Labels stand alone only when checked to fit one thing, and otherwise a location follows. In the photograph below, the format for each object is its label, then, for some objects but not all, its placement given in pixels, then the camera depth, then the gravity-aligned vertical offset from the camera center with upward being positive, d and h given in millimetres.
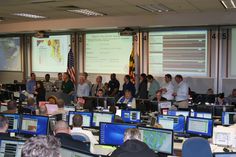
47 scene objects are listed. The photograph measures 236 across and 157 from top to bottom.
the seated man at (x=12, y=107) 7800 -759
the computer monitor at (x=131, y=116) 7781 -934
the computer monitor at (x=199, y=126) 6530 -976
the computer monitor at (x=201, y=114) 7398 -857
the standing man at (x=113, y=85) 12471 -495
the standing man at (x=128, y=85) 11843 -447
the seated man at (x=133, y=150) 4008 -848
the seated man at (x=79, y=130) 6006 -949
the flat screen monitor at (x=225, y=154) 3689 -817
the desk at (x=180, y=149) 5855 -1225
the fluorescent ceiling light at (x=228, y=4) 9273 +1733
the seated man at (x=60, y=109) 8457 -890
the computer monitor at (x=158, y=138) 5426 -988
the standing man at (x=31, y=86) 12698 -521
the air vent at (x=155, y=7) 9922 +1739
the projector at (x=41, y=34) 14219 +1375
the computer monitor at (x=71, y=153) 3032 -682
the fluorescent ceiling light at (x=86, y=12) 10836 +1760
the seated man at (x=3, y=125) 4605 -662
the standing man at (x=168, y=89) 11030 -529
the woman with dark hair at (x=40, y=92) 11789 -671
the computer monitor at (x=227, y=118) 7453 -924
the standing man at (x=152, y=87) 11586 -495
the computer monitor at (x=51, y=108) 8727 -864
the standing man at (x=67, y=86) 12164 -496
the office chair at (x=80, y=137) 5887 -1031
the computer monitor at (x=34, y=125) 6547 -947
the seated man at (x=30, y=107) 8422 -844
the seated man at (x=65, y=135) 4575 -821
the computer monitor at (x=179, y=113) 7567 -843
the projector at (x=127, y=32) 12586 +1297
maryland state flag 13327 +136
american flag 14448 +181
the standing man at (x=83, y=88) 11781 -542
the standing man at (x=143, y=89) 11930 -572
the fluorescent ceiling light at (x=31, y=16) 11789 +1780
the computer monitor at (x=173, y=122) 6867 -935
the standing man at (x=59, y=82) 13962 -427
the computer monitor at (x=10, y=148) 3649 -751
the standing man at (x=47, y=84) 13830 -497
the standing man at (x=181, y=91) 10816 -577
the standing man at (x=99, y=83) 12089 -392
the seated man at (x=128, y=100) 9594 -757
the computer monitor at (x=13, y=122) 6750 -923
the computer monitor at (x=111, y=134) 5859 -982
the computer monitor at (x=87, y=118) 7453 -938
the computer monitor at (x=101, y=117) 7213 -903
